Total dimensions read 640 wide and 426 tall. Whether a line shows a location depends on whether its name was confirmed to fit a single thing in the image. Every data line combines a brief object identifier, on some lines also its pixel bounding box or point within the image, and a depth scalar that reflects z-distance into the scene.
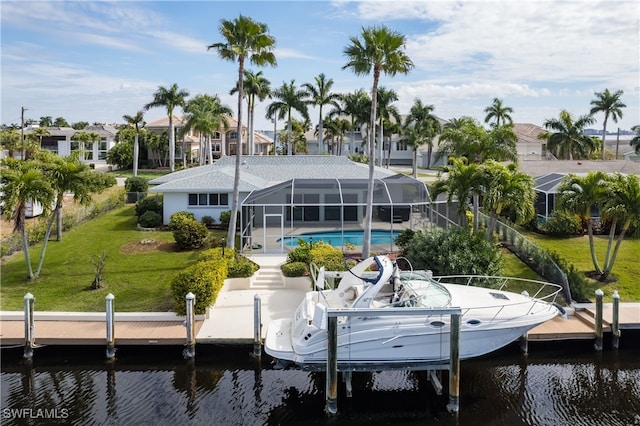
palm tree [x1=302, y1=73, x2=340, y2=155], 52.50
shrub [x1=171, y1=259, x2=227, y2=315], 17.03
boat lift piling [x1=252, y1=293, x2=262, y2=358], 15.67
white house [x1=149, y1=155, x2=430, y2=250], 26.20
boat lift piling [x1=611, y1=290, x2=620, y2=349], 16.64
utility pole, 46.10
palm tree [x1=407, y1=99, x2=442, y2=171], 52.50
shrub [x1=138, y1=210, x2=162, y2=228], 30.61
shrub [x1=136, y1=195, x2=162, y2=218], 32.19
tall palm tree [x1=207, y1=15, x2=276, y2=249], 23.14
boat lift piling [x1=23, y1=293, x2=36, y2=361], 15.57
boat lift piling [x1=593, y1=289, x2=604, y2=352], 16.42
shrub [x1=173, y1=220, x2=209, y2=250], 25.84
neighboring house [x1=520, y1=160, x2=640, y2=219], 31.11
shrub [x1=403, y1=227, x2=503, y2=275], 19.19
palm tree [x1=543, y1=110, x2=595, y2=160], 50.69
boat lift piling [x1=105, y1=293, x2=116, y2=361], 15.58
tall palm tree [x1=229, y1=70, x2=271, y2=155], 46.44
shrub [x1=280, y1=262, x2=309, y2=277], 21.17
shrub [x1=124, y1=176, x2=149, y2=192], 39.38
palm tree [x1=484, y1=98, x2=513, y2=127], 57.59
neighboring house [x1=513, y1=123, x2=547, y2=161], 64.56
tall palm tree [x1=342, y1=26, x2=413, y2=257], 21.62
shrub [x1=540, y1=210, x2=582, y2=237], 27.94
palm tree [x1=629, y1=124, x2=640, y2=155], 56.19
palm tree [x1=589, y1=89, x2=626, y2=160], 54.66
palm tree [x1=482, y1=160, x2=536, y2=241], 20.98
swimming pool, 25.61
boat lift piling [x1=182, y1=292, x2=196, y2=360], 15.60
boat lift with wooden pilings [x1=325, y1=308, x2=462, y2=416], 13.20
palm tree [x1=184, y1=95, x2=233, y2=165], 52.00
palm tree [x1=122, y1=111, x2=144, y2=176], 53.41
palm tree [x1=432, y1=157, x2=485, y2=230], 22.02
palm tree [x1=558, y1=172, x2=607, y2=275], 20.81
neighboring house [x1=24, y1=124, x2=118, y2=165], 72.81
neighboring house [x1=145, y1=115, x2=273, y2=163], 67.50
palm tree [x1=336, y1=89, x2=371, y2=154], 51.09
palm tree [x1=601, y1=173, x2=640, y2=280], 20.16
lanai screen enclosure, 25.80
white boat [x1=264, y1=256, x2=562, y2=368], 13.56
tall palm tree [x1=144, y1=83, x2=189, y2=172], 54.78
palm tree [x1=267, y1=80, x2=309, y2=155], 52.00
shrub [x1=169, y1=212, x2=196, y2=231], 26.95
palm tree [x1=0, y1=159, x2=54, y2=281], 20.28
